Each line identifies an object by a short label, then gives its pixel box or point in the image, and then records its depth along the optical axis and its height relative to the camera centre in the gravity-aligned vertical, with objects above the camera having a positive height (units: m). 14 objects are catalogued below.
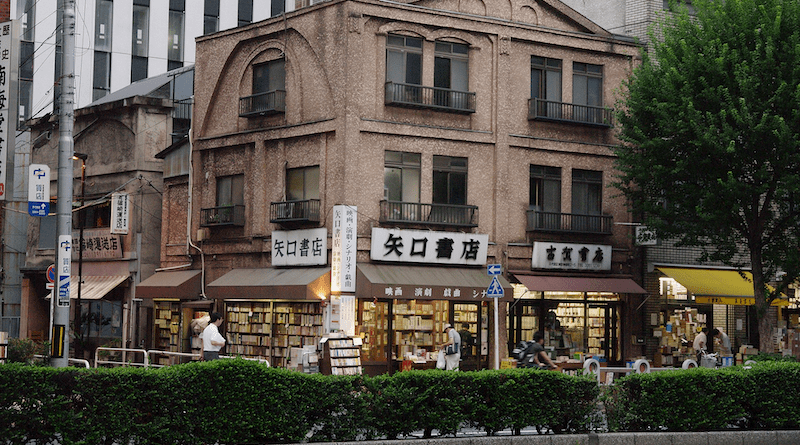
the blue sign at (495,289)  23.22 +0.26
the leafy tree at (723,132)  26.08 +4.91
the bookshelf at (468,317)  30.38 -0.57
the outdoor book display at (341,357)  25.00 -1.58
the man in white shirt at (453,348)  27.11 -1.39
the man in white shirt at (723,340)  31.97 -1.25
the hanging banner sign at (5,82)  16.22 +3.64
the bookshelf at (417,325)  29.36 -0.82
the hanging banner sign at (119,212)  35.69 +3.09
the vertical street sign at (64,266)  18.16 +0.53
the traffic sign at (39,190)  18.73 +2.03
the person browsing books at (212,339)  21.34 -0.99
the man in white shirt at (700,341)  31.27 -1.26
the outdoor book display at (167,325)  34.41 -1.10
